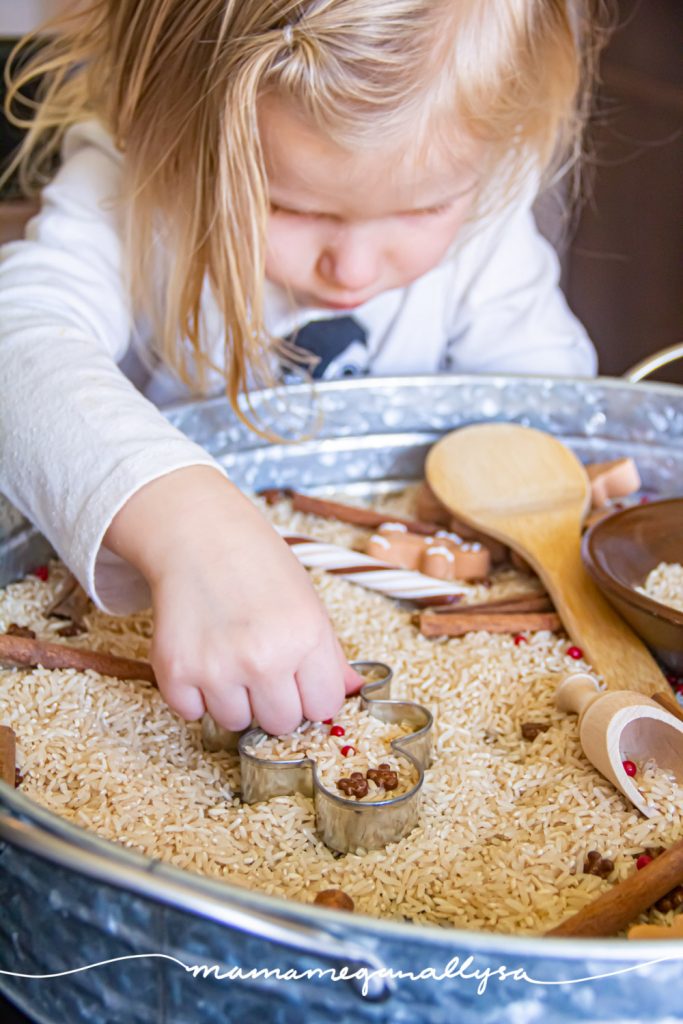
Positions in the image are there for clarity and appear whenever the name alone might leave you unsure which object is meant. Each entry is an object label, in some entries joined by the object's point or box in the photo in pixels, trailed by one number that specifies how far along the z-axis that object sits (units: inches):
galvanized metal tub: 19.4
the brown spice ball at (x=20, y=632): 35.4
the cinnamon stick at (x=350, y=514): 44.6
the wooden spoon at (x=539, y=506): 36.6
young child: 30.1
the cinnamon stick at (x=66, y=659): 33.0
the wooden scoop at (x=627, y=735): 29.2
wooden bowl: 34.5
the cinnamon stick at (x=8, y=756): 28.1
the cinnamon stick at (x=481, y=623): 37.5
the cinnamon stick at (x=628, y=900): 24.6
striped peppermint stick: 39.3
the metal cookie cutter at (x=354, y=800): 27.6
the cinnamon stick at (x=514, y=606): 38.8
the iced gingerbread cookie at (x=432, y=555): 41.2
